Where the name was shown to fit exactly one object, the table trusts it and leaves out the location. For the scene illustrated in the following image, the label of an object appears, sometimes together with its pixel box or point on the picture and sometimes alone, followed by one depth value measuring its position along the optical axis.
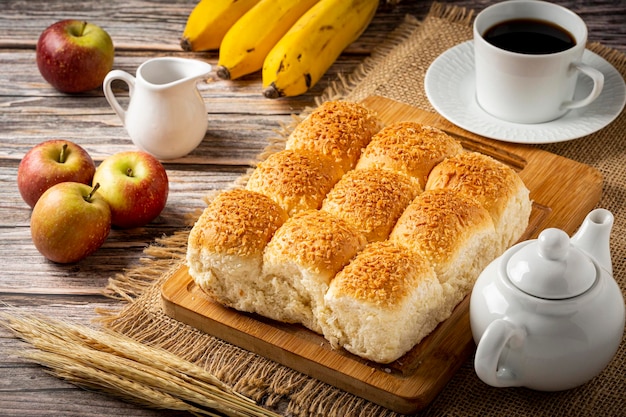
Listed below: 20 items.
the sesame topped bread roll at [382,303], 1.63
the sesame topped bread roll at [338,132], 2.03
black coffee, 2.30
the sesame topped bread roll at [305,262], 1.71
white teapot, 1.53
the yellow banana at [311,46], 2.56
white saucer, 2.29
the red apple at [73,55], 2.61
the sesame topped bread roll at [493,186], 1.87
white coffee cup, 2.22
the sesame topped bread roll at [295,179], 1.89
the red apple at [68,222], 2.01
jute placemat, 1.68
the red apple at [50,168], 2.16
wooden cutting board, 1.66
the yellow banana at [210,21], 2.74
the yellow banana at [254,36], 2.65
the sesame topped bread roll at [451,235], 1.74
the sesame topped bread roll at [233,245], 1.77
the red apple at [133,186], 2.12
